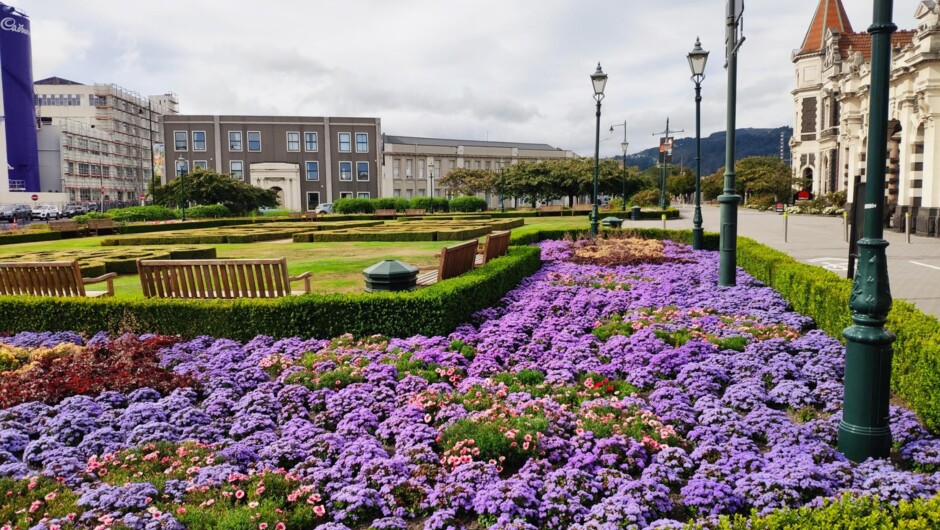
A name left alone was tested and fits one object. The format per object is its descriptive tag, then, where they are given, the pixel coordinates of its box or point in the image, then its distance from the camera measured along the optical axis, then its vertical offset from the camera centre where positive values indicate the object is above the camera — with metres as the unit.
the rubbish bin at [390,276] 8.48 -0.85
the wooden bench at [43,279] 8.75 -0.88
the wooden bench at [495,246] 11.62 -0.67
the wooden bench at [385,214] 41.80 -0.20
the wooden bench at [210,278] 8.41 -0.85
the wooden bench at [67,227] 28.86 -0.60
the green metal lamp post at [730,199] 10.65 +0.15
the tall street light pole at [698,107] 15.36 +2.83
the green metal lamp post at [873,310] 4.18 -0.66
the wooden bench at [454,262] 9.33 -0.78
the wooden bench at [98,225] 29.86 -0.54
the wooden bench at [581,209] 47.92 +0.04
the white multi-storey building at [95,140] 81.31 +10.12
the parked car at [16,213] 47.34 +0.04
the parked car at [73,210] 53.55 +0.27
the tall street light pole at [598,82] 19.08 +3.70
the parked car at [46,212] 49.71 +0.10
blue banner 66.06 +12.15
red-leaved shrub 6.01 -1.57
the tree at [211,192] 47.12 +1.48
